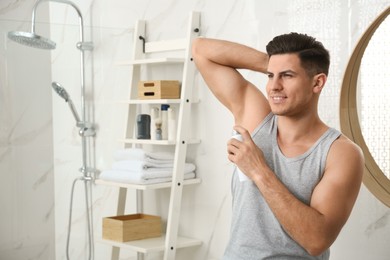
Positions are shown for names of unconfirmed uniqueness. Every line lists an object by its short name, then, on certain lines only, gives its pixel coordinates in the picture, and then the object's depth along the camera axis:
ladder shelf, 3.10
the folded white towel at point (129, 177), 3.09
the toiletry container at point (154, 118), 3.21
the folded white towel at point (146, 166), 3.10
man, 1.82
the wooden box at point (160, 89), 3.13
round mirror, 2.35
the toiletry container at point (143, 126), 3.24
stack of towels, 3.10
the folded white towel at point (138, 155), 3.11
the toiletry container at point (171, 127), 3.18
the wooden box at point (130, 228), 3.13
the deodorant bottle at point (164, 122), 3.20
